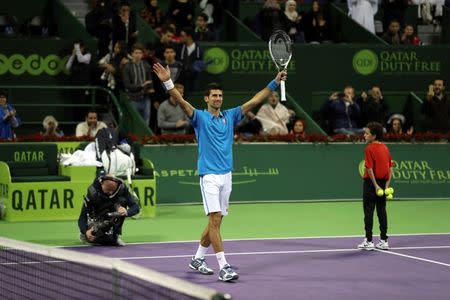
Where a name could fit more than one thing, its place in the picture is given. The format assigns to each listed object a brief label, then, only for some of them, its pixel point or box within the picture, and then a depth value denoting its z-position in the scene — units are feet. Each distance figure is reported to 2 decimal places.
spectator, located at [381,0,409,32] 84.99
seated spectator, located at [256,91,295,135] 68.59
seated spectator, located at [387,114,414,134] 71.41
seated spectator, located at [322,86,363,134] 72.13
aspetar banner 63.77
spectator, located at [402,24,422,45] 82.23
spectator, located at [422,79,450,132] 73.61
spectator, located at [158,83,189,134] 66.85
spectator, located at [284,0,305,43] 79.66
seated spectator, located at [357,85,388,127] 73.41
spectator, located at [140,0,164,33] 76.55
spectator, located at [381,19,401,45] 82.17
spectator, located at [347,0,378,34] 83.25
